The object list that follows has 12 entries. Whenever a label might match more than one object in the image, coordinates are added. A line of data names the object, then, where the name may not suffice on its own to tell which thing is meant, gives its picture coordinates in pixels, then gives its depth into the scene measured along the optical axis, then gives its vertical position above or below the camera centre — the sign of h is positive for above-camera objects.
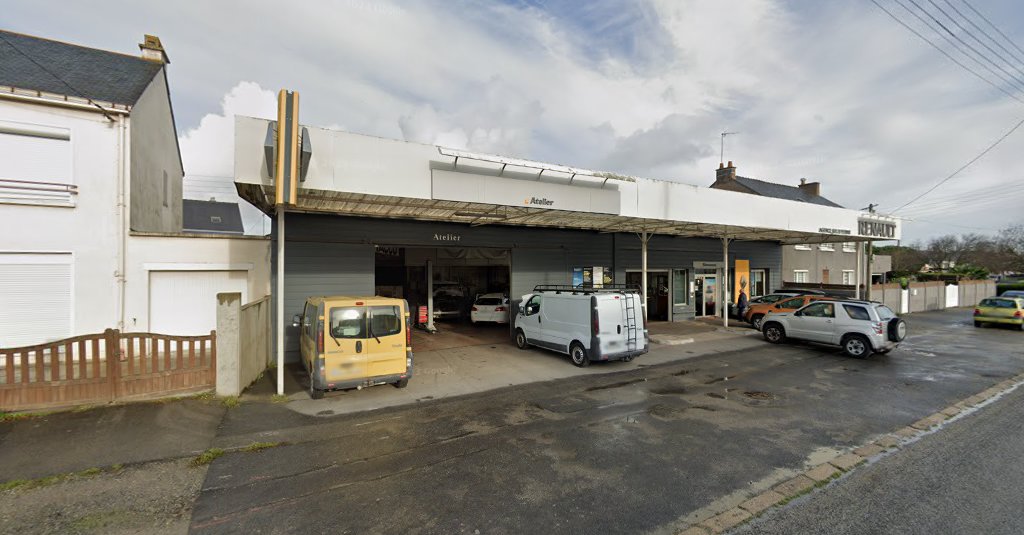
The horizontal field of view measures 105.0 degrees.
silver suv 10.56 -1.63
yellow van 6.94 -1.38
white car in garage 16.50 -1.71
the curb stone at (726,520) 3.59 -2.36
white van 9.49 -1.39
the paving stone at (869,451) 5.07 -2.39
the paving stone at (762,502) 3.87 -2.36
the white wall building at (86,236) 8.61 +0.76
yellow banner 19.36 -0.45
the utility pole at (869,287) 19.73 -0.90
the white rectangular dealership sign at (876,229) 16.72 +1.77
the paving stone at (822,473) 4.47 -2.37
